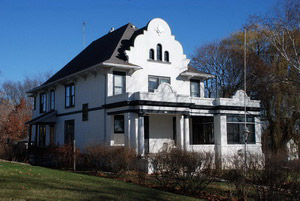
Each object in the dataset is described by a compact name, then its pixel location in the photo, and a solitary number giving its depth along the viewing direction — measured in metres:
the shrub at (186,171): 13.69
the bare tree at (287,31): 22.55
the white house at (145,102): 22.61
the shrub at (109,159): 17.78
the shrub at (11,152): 25.28
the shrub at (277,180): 10.97
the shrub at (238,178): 12.42
